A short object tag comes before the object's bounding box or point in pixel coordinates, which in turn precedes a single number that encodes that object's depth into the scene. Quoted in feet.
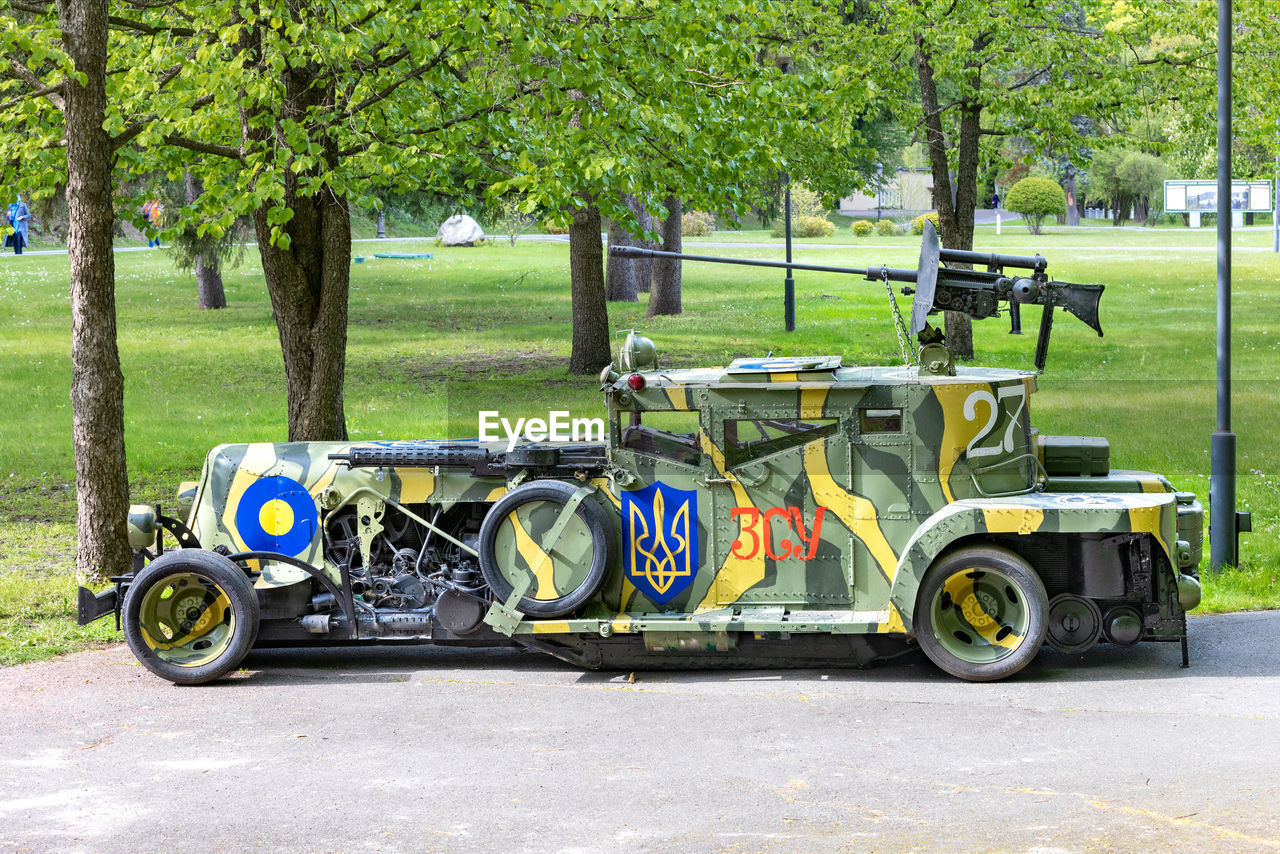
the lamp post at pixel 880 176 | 148.20
